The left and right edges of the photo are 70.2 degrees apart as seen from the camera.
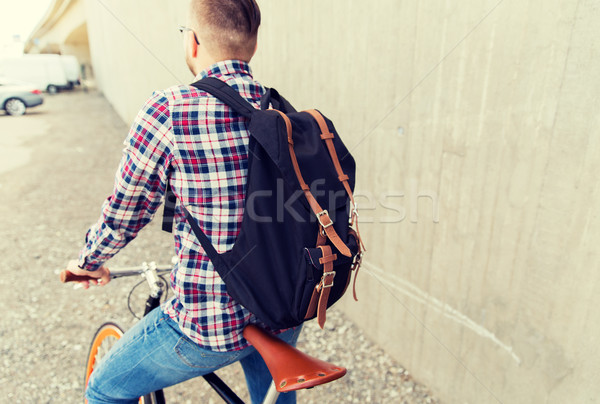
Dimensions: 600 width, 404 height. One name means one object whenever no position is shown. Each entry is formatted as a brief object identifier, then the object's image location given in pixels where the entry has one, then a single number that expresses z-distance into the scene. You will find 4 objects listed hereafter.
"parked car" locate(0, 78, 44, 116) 15.28
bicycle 1.15
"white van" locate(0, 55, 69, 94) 22.25
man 1.14
